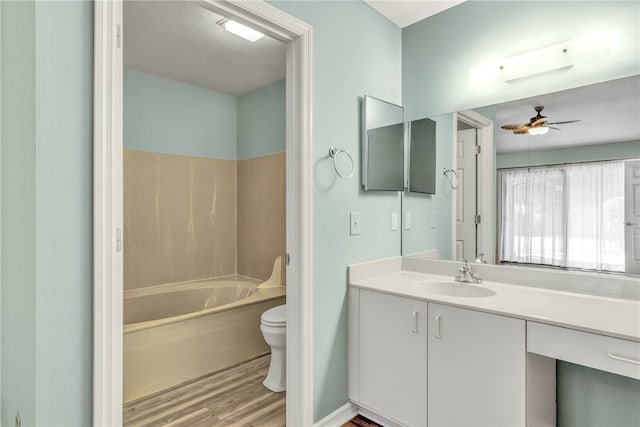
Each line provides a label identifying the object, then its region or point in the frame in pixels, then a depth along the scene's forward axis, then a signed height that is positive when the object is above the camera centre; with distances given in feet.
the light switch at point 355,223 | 6.62 -0.18
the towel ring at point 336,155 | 6.25 +1.06
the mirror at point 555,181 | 5.19 +0.56
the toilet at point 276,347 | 7.68 -2.99
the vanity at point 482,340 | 4.25 -1.75
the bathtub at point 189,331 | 7.48 -2.91
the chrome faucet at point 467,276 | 6.47 -1.19
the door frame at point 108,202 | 3.65 +0.13
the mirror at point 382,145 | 6.87 +1.44
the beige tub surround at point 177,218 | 10.19 -0.14
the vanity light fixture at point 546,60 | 5.46 +2.66
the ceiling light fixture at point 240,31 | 7.52 +4.19
